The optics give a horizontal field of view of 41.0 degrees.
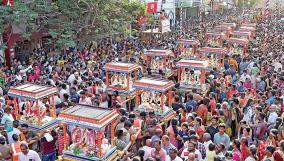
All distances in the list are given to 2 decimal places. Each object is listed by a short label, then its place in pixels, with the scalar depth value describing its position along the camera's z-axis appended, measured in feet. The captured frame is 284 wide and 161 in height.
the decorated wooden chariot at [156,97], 37.52
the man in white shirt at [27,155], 25.27
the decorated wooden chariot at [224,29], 85.86
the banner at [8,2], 49.34
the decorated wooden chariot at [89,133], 26.78
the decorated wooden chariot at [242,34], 76.28
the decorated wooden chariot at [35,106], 33.96
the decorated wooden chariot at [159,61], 55.93
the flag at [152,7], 91.84
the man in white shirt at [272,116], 31.12
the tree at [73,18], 63.03
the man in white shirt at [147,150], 25.57
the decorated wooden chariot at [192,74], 47.24
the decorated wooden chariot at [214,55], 57.72
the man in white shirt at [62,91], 39.91
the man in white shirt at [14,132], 29.68
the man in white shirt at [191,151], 24.82
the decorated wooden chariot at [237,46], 67.83
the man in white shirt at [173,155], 24.07
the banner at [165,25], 84.53
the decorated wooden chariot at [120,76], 45.11
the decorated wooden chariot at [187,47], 66.69
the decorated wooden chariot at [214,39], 76.41
